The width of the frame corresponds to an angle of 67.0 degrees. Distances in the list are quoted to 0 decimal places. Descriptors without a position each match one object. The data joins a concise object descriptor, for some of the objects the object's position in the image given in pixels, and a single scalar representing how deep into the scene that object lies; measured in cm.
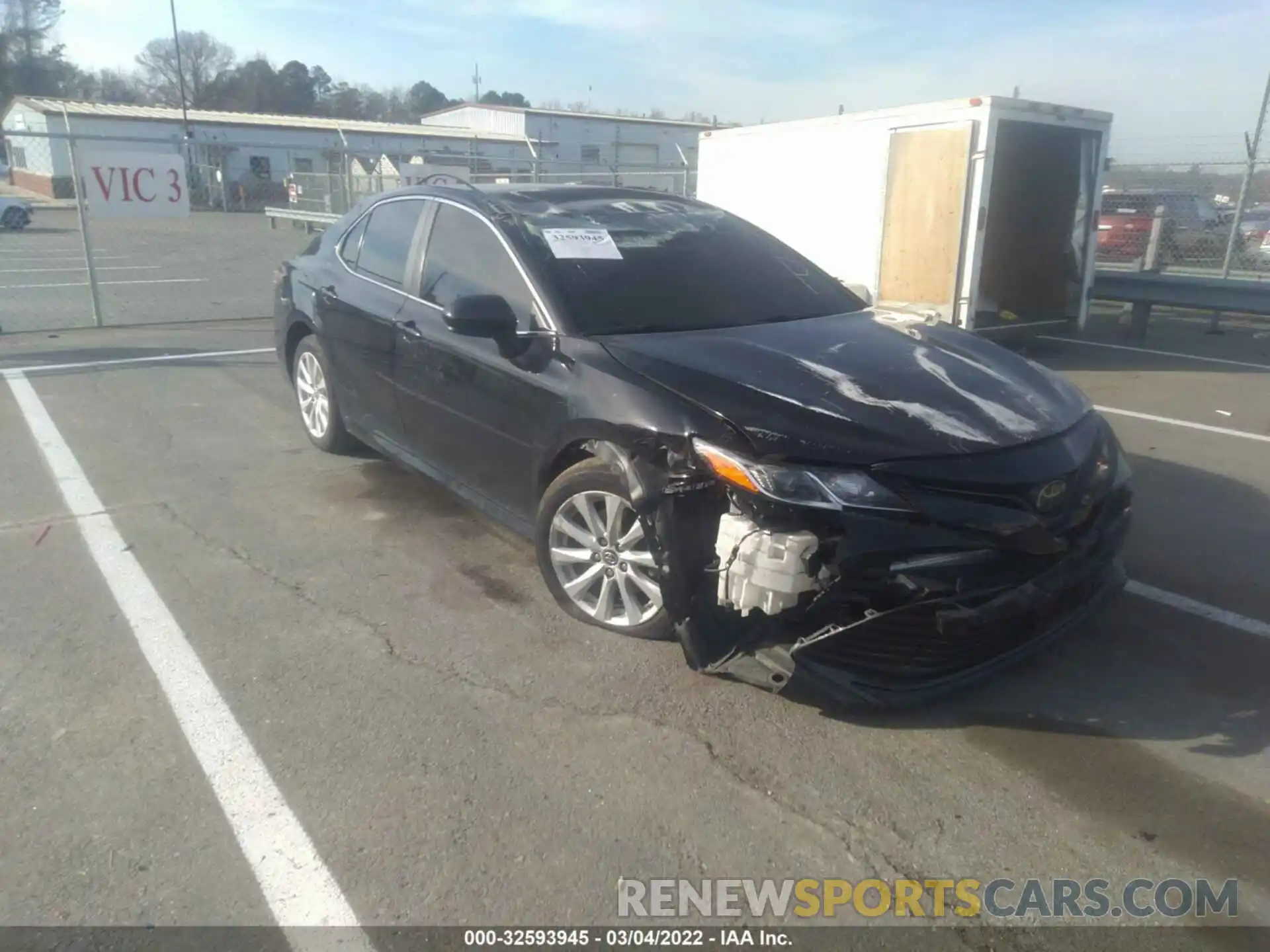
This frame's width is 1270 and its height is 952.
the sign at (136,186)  1063
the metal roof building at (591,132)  4497
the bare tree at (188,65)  8319
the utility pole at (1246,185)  1152
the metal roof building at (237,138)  3728
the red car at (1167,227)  1298
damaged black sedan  298
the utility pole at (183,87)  4058
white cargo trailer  932
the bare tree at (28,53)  7112
